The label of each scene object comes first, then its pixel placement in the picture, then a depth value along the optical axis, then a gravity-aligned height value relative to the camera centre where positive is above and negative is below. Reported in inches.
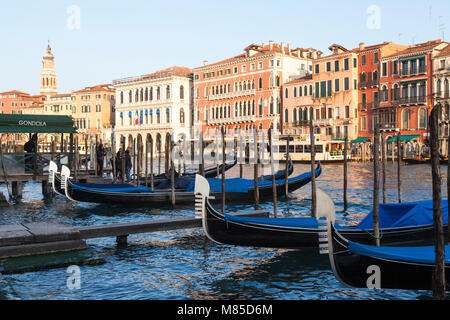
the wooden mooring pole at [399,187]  450.3 -35.1
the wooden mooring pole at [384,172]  408.3 -20.1
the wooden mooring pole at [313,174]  345.2 -17.9
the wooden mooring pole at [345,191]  454.9 -37.2
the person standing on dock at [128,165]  642.2 -14.9
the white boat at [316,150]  1270.4 -2.6
